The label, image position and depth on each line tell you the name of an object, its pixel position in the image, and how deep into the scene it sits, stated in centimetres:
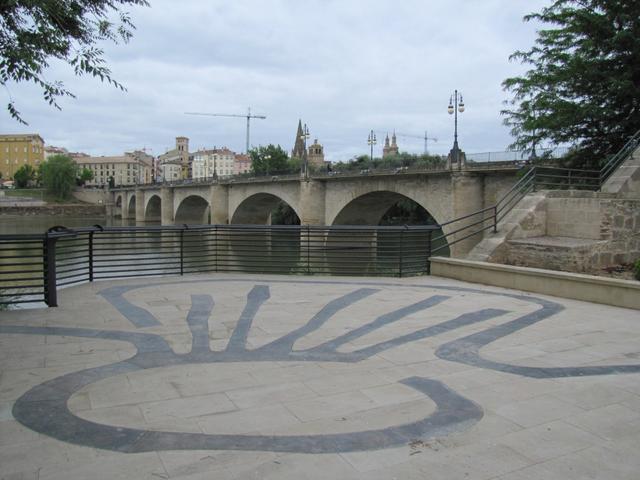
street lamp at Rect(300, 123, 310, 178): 3794
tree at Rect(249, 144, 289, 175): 8581
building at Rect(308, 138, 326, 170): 11662
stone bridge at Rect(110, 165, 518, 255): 2584
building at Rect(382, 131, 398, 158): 11071
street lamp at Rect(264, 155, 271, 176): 8539
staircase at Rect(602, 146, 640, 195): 1234
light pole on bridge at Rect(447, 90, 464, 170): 2597
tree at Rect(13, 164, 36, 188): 12975
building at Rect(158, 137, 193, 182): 17962
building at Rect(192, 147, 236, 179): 17200
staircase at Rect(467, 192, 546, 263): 1125
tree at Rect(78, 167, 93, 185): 14027
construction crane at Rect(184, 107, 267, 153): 16088
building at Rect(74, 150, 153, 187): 16450
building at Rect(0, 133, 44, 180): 14338
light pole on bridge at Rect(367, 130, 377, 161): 5537
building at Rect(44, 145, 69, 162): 17694
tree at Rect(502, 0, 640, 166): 1611
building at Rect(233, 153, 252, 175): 17625
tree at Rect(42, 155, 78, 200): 10850
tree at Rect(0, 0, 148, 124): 530
